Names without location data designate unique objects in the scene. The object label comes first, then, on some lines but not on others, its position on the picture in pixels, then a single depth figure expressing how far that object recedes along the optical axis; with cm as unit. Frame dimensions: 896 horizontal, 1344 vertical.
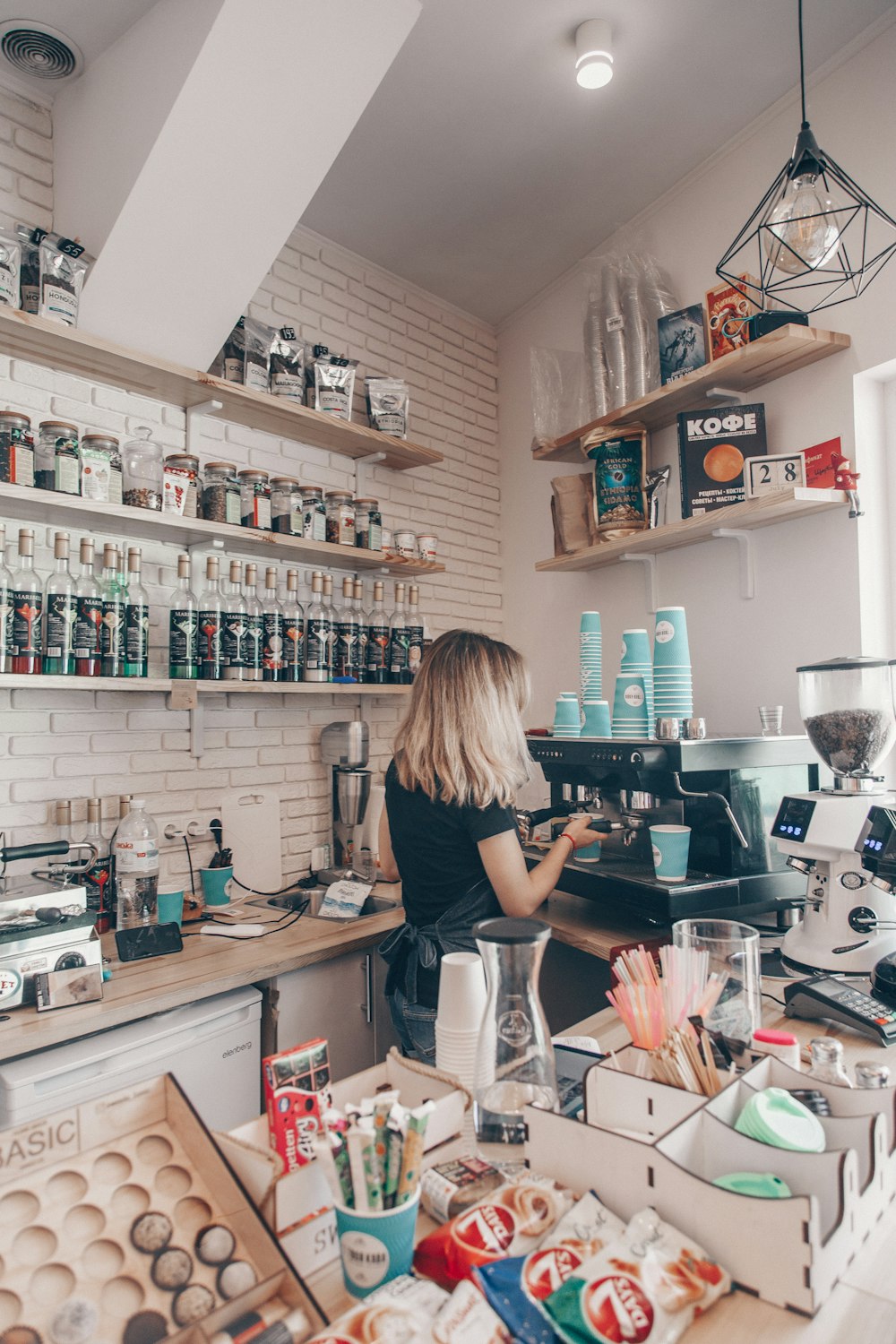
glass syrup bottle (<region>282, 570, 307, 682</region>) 265
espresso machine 184
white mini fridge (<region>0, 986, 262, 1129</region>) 160
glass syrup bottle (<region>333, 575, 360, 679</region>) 288
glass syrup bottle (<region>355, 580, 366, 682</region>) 294
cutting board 270
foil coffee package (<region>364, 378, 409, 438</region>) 305
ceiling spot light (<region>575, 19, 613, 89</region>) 221
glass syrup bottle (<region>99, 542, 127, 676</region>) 218
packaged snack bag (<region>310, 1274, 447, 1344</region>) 63
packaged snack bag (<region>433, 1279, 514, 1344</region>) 63
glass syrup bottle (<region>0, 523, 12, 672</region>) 199
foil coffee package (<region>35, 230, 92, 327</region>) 209
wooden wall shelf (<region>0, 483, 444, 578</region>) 209
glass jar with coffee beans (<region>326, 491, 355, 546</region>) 285
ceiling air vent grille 218
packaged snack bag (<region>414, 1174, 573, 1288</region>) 73
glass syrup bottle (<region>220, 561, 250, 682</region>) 245
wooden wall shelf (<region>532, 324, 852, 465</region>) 224
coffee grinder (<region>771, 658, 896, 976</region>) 152
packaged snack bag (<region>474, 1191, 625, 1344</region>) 65
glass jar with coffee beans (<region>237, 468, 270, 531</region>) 255
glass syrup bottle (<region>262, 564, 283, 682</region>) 257
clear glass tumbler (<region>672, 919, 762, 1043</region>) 115
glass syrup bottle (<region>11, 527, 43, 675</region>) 201
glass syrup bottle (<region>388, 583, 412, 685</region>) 303
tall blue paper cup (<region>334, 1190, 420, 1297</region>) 69
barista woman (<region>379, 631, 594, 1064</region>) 180
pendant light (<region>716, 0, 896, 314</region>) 138
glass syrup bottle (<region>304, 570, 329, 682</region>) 273
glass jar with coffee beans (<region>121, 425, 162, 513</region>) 238
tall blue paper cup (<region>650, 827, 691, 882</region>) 185
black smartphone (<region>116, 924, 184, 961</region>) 201
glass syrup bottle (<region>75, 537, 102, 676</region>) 211
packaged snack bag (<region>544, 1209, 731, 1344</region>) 65
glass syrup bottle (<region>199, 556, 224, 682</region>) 240
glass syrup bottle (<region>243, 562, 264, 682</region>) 251
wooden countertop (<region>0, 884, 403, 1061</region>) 163
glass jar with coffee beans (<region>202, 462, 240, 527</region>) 246
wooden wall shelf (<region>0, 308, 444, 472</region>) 212
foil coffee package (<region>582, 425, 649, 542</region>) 275
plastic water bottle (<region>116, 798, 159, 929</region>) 218
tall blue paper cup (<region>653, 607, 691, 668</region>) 204
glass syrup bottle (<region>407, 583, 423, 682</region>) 305
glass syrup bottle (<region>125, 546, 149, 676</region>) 223
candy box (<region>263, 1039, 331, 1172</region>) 84
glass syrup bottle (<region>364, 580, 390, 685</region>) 296
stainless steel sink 253
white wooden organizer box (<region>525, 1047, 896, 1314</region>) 70
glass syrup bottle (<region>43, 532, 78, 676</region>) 207
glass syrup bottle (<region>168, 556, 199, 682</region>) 236
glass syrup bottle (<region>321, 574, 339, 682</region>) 280
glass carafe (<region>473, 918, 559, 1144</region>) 92
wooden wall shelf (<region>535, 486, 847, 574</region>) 220
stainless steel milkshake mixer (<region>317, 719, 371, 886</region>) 289
